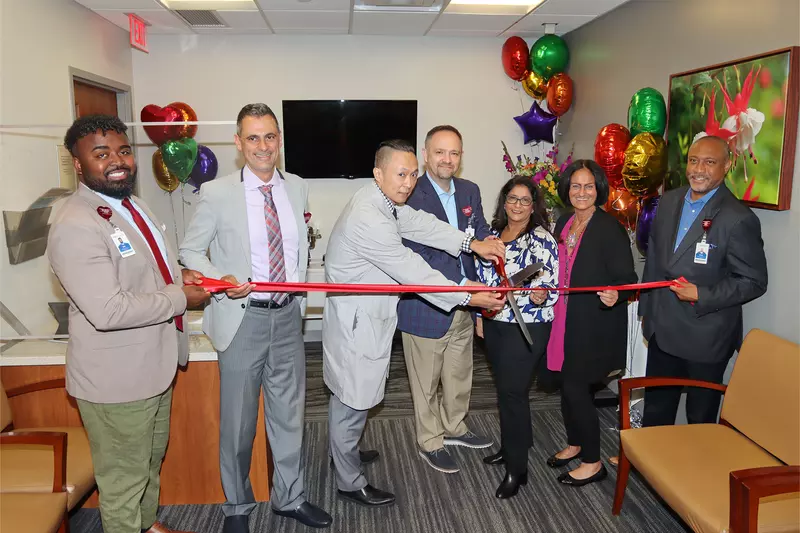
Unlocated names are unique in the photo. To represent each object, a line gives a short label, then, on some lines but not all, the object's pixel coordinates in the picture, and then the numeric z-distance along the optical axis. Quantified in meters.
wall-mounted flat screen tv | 6.08
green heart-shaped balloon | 5.35
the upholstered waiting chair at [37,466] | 2.27
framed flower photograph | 2.73
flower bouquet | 5.02
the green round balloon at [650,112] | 3.68
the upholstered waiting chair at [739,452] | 1.99
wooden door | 4.71
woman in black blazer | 2.87
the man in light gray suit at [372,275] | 2.57
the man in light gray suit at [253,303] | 2.51
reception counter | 2.78
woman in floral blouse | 2.78
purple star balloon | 5.97
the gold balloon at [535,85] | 5.93
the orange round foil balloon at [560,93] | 5.57
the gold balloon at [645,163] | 3.52
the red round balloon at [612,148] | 3.96
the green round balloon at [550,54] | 5.61
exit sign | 5.20
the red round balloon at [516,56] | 5.91
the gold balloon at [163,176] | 5.62
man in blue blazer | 3.13
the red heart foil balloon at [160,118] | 5.38
